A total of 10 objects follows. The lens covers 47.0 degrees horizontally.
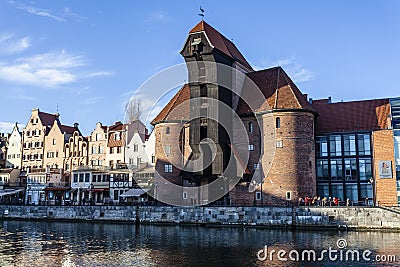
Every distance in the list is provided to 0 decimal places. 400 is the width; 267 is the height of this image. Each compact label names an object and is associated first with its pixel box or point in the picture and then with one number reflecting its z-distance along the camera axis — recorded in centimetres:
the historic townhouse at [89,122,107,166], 6638
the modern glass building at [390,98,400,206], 4513
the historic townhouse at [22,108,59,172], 7325
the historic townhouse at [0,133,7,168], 7744
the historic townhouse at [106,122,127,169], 6425
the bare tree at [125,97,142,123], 7044
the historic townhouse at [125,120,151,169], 6222
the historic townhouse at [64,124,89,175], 6800
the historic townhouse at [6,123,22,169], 7581
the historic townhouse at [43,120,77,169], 7025
